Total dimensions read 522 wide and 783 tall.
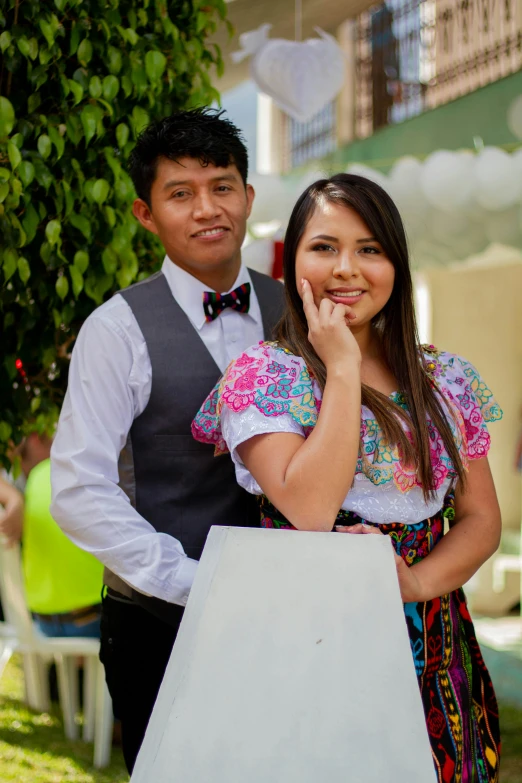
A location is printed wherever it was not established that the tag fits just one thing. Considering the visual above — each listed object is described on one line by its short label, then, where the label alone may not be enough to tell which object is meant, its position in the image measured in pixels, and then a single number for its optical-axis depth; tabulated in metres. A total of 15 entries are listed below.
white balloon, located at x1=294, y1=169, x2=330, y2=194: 3.68
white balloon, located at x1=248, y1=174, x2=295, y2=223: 4.09
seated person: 3.27
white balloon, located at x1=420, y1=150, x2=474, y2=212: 3.91
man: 1.64
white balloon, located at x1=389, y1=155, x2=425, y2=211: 4.08
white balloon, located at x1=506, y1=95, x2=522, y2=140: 4.32
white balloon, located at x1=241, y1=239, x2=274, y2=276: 3.22
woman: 1.30
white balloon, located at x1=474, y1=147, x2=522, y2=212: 3.71
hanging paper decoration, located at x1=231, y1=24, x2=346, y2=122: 3.80
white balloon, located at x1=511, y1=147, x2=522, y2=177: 3.68
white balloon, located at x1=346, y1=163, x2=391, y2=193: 3.96
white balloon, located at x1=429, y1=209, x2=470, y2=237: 4.06
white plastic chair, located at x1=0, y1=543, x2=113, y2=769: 3.24
